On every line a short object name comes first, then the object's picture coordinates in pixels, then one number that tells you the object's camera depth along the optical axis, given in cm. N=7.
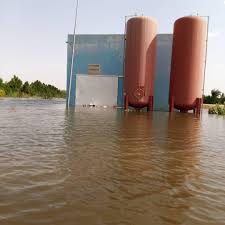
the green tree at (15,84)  7962
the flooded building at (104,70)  2903
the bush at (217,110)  2667
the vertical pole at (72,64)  2974
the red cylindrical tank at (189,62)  2356
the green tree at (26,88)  8611
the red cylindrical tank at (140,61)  2436
